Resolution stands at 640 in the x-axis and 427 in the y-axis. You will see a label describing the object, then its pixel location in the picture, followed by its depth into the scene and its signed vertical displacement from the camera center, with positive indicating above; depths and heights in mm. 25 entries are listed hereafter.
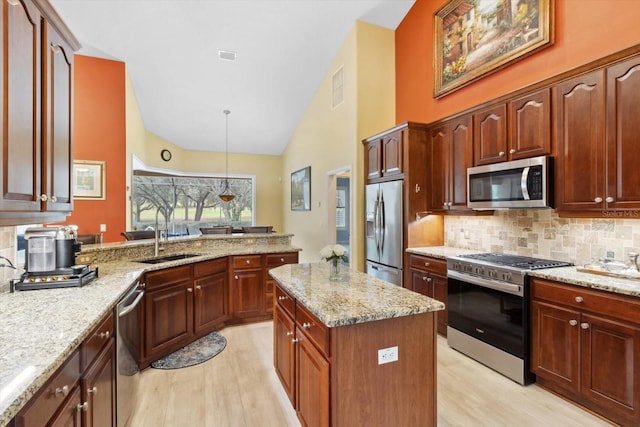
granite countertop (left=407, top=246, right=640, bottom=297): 1911 -444
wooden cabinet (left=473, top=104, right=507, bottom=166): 2957 +785
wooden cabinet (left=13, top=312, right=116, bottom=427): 978 -676
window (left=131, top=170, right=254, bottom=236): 8094 +384
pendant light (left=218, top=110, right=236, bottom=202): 6768 +1598
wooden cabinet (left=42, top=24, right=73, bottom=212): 1662 +534
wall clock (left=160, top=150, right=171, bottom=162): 7579 +1474
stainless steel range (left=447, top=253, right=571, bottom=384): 2469 -829
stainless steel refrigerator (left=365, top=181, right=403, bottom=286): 3781 -209
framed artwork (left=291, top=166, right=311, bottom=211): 6590 +573
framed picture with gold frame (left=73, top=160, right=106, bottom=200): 4664 +528
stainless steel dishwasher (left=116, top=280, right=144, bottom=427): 1823 -906
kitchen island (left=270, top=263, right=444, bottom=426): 1493 -727
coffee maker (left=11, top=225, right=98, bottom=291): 1873 -296
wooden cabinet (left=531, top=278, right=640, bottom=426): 1906 -899
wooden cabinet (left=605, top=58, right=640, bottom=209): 2064 +536
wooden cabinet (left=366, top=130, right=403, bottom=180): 3824 +758
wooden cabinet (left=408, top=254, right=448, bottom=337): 3271 -704
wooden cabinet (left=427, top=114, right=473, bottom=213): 3350 +579
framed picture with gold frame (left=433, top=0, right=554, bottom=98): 2932 +1915
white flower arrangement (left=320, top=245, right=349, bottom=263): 2119 -261
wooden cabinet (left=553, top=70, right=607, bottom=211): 2252 +550
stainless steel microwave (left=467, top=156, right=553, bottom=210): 2562 +269
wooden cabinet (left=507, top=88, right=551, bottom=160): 2600 +777
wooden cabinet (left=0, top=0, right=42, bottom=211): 1307 +493
